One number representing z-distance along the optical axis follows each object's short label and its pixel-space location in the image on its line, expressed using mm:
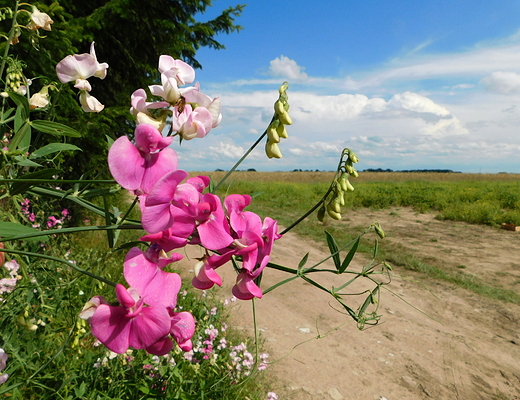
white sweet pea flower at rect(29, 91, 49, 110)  252
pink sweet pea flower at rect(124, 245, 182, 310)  131
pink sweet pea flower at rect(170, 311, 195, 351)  141
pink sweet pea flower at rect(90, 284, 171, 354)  129
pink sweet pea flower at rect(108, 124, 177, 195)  122
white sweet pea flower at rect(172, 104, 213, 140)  152
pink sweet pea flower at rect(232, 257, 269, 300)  151
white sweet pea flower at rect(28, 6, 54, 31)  288
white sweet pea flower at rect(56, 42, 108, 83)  205
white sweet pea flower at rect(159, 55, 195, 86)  172
